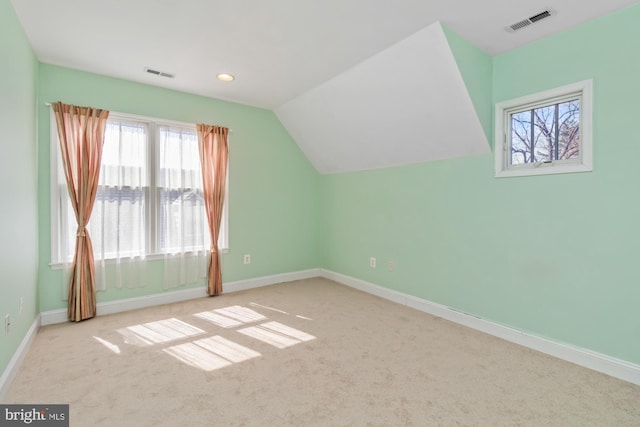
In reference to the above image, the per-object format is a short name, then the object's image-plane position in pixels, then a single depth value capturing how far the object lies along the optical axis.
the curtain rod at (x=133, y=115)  3.31
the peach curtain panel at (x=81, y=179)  3.02
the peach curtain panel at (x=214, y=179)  3.86
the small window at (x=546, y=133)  2.33
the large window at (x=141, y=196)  3.09
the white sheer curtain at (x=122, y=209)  3.26
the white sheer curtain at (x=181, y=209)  3.65
